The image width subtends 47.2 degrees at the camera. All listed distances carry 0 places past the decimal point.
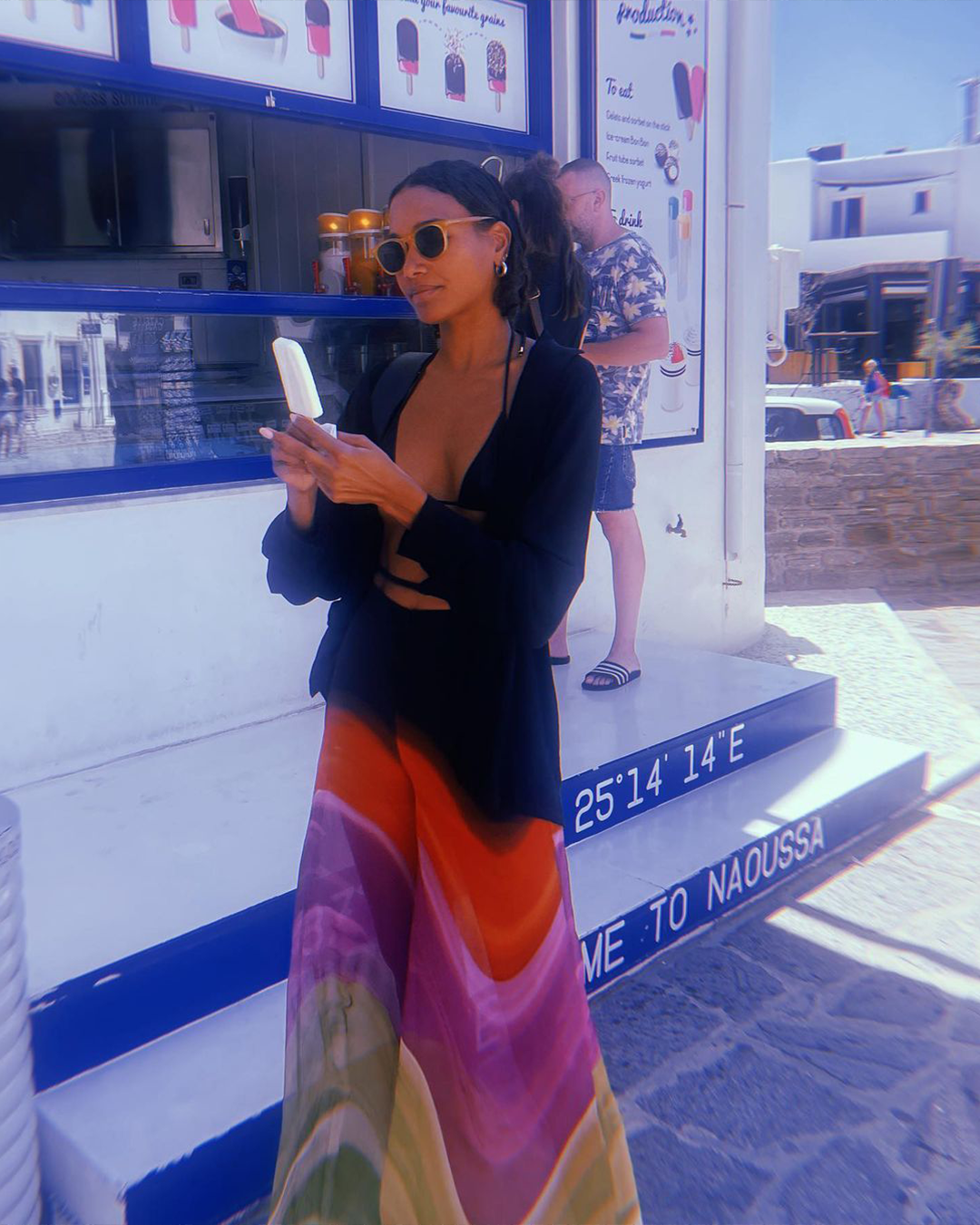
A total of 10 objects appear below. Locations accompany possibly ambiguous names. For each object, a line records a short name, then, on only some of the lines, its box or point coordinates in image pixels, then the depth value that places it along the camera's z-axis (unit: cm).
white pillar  196
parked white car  1320
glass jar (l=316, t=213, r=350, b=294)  451
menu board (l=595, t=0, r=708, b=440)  502
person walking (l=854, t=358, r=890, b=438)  1906
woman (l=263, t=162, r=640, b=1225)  166
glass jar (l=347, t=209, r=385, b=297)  446
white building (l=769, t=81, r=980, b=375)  2875
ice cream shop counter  350
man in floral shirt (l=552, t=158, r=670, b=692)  409
